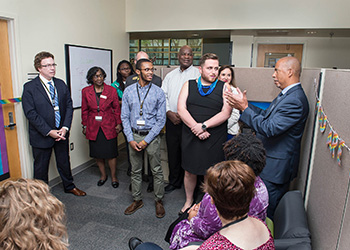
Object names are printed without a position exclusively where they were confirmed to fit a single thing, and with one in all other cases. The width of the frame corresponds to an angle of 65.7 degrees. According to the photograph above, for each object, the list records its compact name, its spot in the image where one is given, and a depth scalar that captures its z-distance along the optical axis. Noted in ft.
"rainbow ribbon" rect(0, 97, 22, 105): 8.77
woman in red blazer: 10.34
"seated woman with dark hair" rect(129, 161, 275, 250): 3.34
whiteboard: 11.34
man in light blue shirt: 8.27
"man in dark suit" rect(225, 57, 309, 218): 6.17
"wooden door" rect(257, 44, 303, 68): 18.93
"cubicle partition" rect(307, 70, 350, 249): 3.93
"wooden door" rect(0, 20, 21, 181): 8.77
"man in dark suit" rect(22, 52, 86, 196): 8.66
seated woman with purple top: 4.33
